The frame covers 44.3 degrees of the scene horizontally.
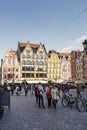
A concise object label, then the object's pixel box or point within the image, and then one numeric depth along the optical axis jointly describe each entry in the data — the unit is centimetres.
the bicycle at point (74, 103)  602
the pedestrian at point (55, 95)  696
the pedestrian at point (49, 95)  721
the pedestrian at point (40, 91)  731
